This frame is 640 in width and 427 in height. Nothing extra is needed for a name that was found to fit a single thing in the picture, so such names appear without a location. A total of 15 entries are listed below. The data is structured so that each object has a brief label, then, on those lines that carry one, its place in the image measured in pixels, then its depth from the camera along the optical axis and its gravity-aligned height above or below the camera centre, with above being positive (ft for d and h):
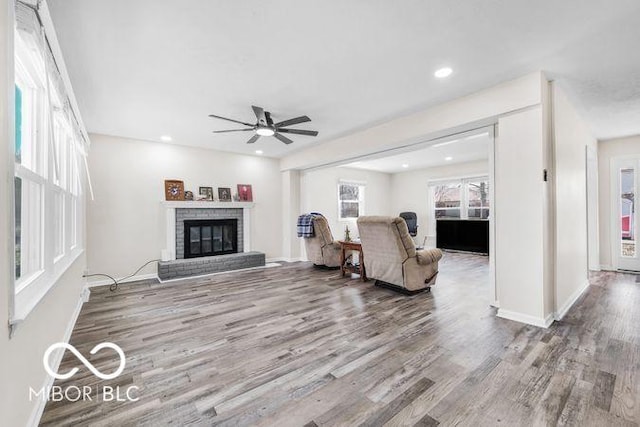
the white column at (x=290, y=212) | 21.36 +0.24
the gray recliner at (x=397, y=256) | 11.98 -1.88
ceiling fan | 10.87 +3.65
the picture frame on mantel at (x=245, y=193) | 19.88 +1.63
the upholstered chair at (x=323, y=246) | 17.33 -1.96
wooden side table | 15.26 -2.33
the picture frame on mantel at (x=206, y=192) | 18.17 +1.57
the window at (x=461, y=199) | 24.63 +1.40
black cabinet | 23.36 -1.88
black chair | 27.17 -0.70
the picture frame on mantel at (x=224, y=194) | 18.96 +1.50
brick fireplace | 16.42 -1.58
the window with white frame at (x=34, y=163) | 4.94 +1.19
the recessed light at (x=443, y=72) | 8.68 +4.50
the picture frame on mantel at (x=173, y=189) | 16.79 +1.65
